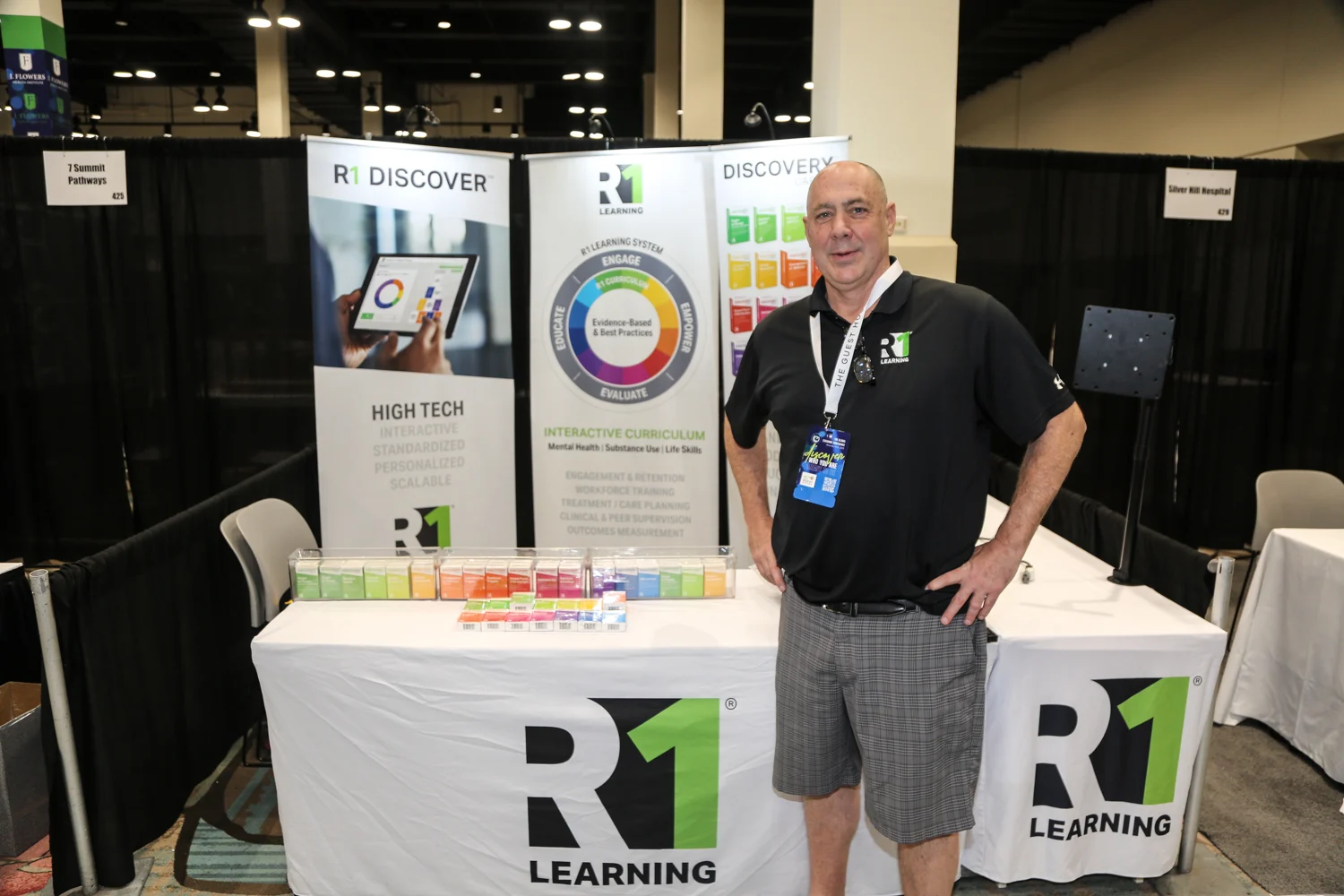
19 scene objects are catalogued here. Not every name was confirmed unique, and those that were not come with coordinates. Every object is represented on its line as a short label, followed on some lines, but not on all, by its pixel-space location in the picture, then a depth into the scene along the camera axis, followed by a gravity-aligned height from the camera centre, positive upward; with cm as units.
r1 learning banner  352 -17
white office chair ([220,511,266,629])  276 -76
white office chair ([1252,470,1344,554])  348 -72
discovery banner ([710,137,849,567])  332 +26
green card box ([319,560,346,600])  234 -68
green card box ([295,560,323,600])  233 -68
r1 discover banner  338 -12
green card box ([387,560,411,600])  233 -68
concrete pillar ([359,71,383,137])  1222 +280
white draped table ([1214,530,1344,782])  285 -109
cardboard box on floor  235 -122
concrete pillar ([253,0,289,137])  911 +217
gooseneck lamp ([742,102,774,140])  368 +74
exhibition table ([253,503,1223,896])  208 -100
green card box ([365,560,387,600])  234 -68
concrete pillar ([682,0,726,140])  732 +187
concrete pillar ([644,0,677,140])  918 +244
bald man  163 -34
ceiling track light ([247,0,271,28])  742 +226
